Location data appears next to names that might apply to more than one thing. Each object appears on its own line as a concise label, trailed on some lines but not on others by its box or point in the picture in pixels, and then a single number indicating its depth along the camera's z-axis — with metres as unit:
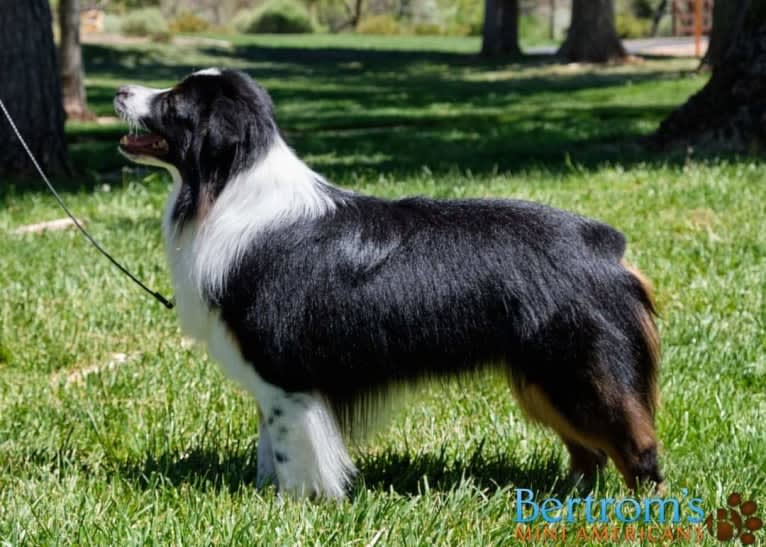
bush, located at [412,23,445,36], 50.88
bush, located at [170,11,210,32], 47.35
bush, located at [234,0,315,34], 50.28
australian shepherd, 3.24
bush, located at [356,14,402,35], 51.56
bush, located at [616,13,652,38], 44.66
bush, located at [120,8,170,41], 38.41
